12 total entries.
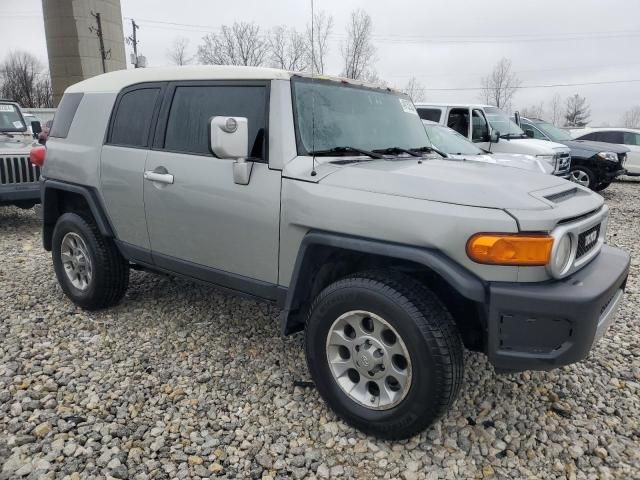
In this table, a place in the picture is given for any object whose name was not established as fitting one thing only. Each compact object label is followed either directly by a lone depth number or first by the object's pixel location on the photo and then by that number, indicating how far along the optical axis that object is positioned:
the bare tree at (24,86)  53.31
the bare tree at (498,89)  47.53
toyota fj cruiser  2.17
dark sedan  10.89
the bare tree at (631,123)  66.75
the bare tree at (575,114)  53.97
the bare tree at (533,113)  60.63
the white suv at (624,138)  13.93
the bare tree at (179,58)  51.32
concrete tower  38.12
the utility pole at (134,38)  41.78
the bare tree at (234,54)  47.19
